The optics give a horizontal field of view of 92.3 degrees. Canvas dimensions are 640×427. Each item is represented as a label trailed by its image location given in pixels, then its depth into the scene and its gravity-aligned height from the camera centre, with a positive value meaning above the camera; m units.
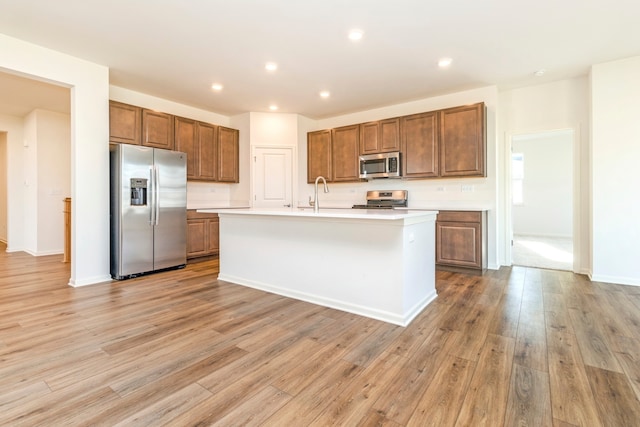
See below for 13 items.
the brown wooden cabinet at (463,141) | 4.39 +1.04
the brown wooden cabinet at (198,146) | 5.07 +1.16
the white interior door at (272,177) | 5.89 +0.70
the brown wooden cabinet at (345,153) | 5.61 +1.11
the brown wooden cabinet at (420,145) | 4.77 +1.06
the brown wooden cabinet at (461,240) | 4.19 -0.40
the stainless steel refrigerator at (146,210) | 4.00 +0.05
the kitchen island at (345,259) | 2.61 -0.46
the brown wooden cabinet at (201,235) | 5.02 -0.36
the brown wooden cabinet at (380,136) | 5.13 +1.31
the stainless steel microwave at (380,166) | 5.09 +0.79
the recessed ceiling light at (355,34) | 3.05 +1.80
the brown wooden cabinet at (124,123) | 4.17 +1.27
